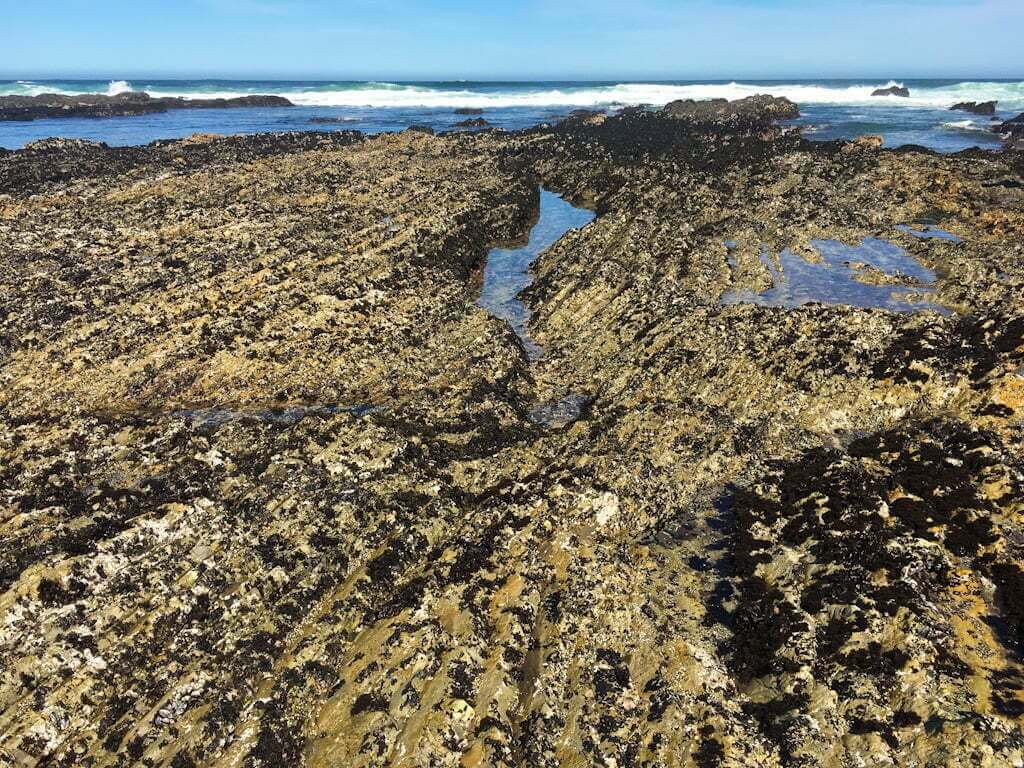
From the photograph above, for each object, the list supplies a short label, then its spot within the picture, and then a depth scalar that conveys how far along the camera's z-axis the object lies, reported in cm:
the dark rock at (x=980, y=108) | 6825
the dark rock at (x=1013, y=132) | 4170
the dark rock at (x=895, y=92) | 10362
